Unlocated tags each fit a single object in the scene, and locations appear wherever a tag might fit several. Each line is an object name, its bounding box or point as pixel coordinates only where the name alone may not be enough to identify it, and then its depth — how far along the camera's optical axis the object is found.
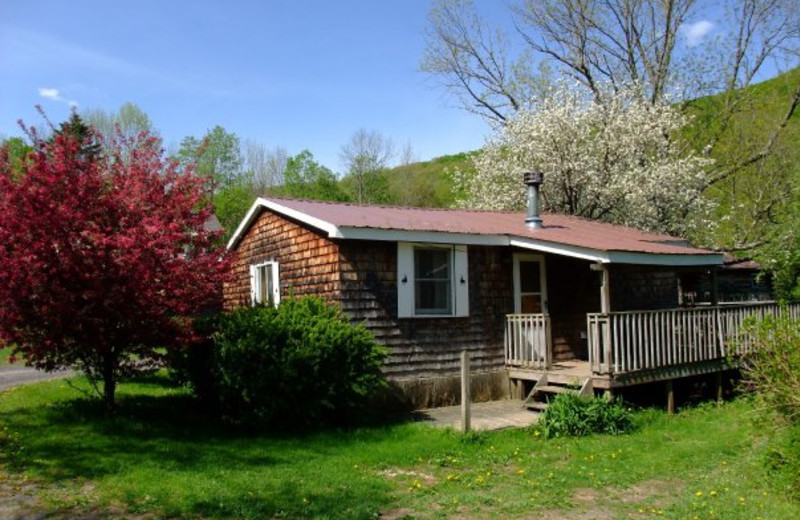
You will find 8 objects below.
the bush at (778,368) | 6.77
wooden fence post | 9.34
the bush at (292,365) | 9.20
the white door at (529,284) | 13.06
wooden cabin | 11.23
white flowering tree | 21.44
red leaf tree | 8.45
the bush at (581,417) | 9.70
